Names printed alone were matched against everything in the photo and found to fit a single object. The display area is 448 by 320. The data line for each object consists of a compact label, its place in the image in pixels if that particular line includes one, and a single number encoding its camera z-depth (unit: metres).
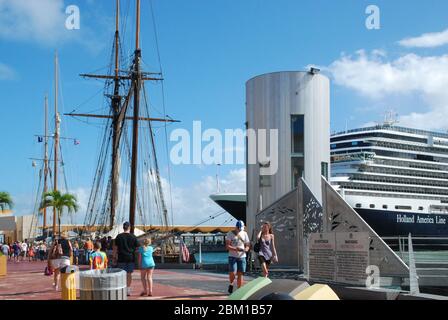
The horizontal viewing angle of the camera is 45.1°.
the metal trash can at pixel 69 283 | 9.76
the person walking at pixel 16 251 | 41.04
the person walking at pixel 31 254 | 41.14
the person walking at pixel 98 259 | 12.91
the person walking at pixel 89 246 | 19.16
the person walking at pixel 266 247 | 12.09
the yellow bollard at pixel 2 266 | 20.52
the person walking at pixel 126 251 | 11.66
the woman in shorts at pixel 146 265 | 11.45
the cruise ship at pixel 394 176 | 54.97
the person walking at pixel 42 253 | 40.91
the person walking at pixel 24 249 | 45.45
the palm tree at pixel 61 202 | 51.22
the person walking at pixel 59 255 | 13.31
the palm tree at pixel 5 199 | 48.34
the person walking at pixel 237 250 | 11.54
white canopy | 36.41
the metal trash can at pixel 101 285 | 7.09
